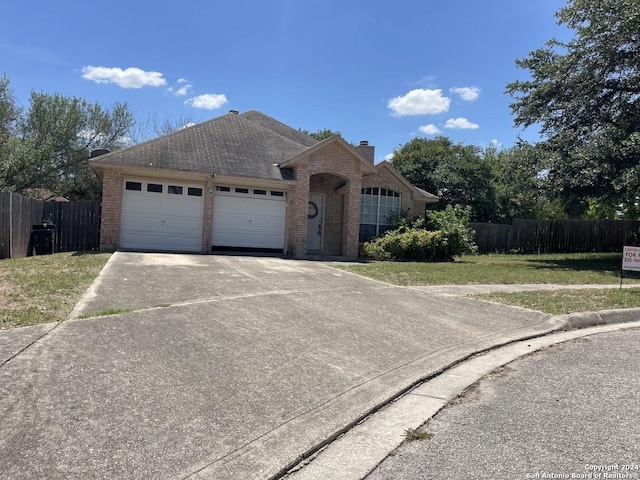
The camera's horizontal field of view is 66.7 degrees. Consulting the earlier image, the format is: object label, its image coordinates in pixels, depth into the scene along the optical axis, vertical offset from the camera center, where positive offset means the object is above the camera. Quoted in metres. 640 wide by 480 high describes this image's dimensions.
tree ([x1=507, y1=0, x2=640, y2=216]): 17.42 +5.68
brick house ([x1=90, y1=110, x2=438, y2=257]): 16.22 +1.21
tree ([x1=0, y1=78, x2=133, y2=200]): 23.94 +4.12
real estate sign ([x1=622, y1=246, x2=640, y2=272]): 11.87 -0.31
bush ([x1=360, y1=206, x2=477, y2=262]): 18.50 -0.31
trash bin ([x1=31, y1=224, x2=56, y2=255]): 16.20 -0.77
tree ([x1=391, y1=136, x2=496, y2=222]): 31.28 +3.95
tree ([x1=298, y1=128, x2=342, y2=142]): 42.05 +8.41
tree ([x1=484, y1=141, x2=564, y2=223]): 19.55 +2.77
